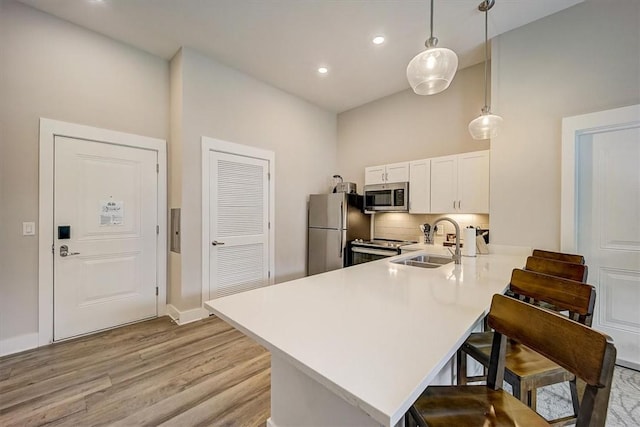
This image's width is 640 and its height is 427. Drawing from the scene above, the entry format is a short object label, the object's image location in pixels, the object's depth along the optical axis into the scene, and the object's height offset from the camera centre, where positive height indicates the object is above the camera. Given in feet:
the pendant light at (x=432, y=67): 5.29 +2.95
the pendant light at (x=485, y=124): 7.88 +2.66
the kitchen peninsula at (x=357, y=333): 2.31 -1.42
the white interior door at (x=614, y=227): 7.45 -0.42
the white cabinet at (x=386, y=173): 12.45 +1.93
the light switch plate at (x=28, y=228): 8.02 -0.51
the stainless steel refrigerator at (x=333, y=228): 12.98 -0.79
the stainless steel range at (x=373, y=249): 11.72 -1.66
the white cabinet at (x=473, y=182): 10.11 +1.20
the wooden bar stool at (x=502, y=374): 2.30 -1.55
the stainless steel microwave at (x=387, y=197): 12.21 +0.73
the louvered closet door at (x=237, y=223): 10.99 -0.49
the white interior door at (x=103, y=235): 8.68 -0.84
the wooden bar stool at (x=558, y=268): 5.21 -1.16
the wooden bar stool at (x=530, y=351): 3.88 -2.24
